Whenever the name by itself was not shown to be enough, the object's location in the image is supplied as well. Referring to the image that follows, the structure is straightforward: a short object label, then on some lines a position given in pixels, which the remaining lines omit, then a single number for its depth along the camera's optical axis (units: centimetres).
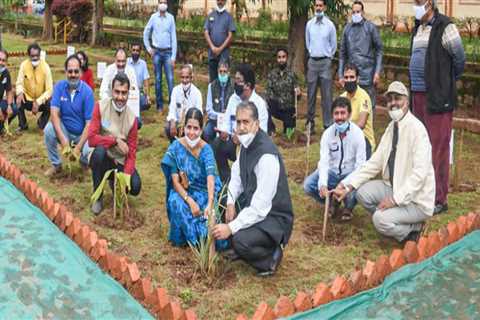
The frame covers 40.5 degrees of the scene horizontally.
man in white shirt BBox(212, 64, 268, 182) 585
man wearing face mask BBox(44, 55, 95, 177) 612
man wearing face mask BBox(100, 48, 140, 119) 699
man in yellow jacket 769
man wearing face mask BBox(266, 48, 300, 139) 733
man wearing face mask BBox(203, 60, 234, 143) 648
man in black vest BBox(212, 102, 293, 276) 403
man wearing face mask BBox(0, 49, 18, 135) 774
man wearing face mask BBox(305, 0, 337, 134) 760
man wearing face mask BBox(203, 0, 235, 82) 882
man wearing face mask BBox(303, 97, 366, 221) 496
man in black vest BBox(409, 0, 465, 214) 514
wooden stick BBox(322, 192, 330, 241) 470
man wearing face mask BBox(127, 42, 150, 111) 867
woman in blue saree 452
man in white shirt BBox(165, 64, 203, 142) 664
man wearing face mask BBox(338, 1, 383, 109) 709
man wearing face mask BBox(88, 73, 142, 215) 522
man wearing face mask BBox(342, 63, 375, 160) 576
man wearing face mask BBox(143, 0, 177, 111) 913
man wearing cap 443
